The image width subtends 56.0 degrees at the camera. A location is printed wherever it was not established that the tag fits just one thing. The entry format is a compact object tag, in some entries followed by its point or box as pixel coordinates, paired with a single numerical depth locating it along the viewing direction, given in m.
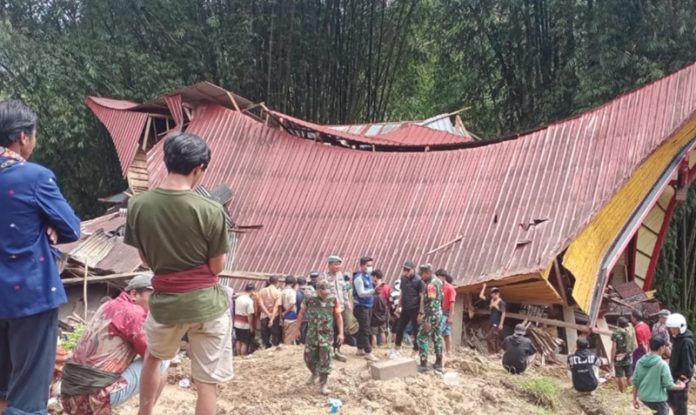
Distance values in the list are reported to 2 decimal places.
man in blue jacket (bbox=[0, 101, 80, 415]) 2.61
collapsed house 10.29
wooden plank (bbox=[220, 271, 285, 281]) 11.65
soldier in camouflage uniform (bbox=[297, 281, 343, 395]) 6.09
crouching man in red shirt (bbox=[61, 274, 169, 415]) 3.52
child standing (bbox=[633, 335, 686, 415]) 6.47
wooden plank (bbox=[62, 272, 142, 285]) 11.38
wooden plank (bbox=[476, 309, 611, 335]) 10.09
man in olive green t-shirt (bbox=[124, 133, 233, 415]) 2.97
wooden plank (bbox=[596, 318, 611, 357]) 10.29
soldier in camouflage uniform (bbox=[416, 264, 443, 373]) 6.88
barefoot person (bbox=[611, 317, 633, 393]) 8.70
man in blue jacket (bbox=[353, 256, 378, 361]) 7.64
